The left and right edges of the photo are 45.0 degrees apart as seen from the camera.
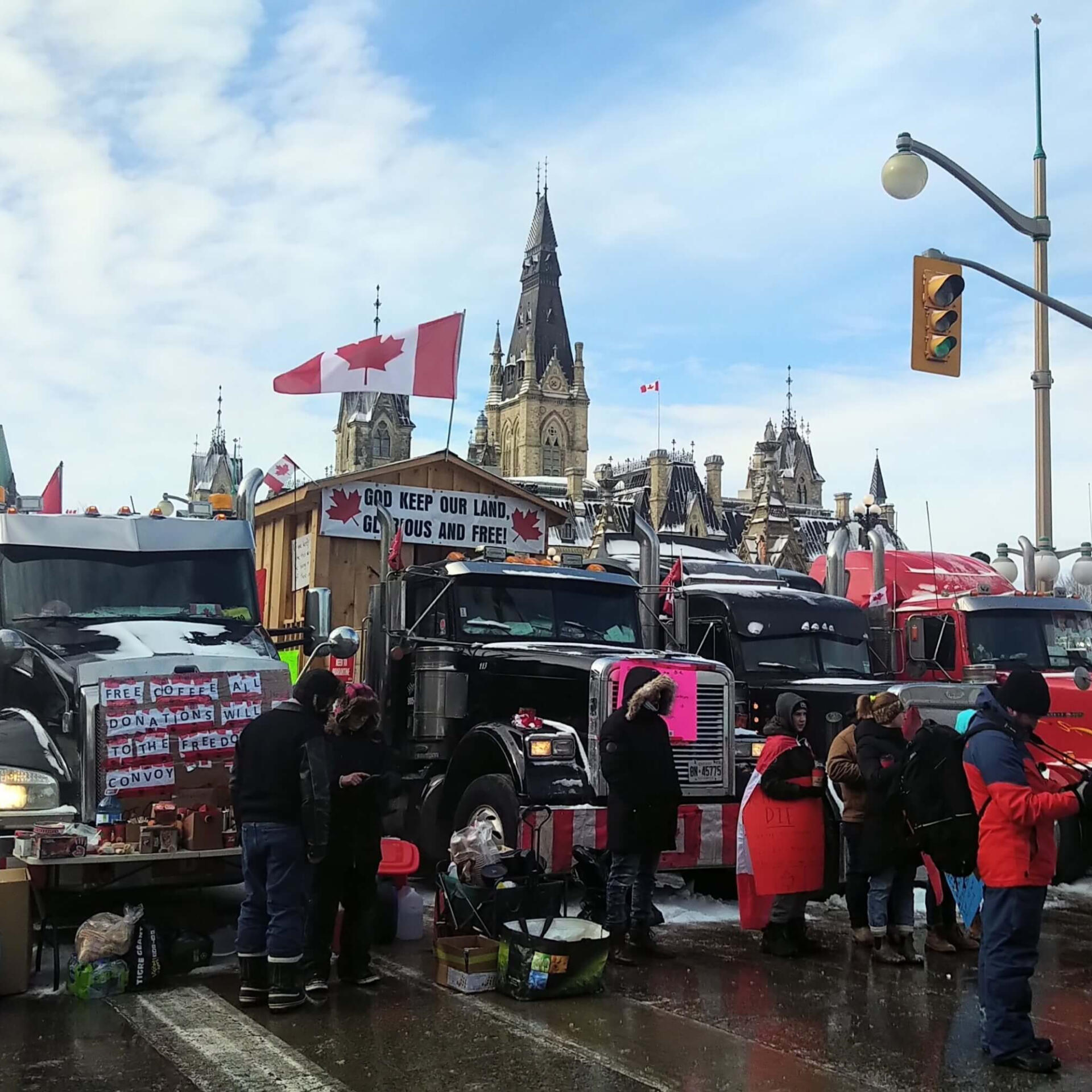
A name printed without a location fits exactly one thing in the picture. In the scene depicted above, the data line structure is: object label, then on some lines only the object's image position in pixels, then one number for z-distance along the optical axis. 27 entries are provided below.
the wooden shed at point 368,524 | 14.68
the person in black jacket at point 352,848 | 7.19
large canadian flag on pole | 14.39
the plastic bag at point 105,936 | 7.04
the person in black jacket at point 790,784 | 8.38
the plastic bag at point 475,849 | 7.91
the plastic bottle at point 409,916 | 8.78
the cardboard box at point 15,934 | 7.00
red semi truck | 14.28
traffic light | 12.74
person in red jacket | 5.88
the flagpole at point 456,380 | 14.30
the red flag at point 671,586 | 12.16
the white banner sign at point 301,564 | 14.71
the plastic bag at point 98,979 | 6.96
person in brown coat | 8.49
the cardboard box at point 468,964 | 7.21
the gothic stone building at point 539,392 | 138.25
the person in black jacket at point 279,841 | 6.72
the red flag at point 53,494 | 13.48
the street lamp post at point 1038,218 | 12.45
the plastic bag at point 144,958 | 7.11
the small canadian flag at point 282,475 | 16.91
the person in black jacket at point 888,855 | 8.20
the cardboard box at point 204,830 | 8.05
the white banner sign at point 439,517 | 14.72
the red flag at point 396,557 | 11.66
